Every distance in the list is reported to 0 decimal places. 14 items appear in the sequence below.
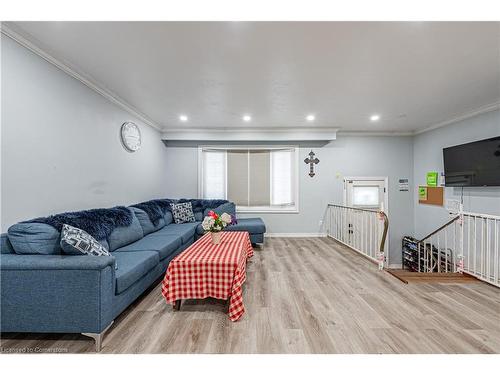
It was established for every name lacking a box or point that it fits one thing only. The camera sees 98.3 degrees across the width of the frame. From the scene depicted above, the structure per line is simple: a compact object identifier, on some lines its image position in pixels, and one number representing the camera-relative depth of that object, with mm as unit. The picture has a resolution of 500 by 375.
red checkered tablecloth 2090
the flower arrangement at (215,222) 2678
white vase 2734
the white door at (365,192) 5473
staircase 2824
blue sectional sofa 1606
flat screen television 3557
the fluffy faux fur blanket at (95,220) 2038
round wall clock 3638
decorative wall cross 5449
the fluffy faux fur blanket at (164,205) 3799
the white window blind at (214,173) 5551
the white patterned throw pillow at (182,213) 4570
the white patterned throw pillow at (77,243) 1787
